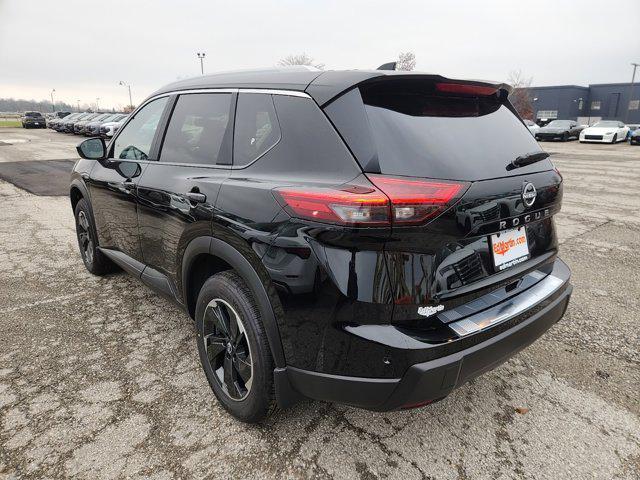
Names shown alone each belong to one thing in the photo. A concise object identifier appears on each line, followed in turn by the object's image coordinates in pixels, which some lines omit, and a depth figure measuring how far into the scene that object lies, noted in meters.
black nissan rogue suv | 1.70
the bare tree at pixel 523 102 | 51.27
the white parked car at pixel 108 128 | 24.28
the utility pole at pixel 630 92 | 55.28
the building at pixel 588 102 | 62.59
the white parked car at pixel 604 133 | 26.58
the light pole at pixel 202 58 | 52.72
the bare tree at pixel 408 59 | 46.30
